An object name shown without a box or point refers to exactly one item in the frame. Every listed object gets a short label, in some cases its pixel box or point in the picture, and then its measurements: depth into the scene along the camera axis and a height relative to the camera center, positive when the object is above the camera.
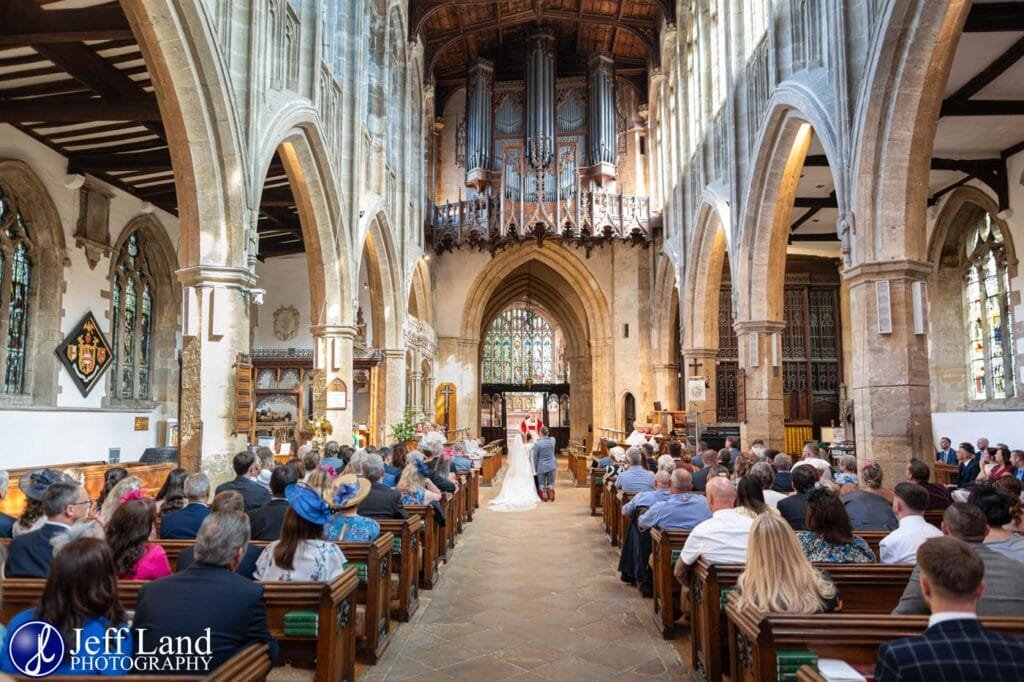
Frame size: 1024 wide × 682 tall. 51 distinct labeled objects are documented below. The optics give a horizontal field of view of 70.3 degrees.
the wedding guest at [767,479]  5.72 -0.70
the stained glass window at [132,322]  13.60 +1.46
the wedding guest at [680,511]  5.45 -0.90
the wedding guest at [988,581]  2.74 -0.74
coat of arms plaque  11.78 +0.74
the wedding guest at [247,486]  5.29 -0.66
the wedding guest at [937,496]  5.74 -0.84
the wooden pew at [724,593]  3.62 -1.06
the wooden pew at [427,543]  6.57 -1.36
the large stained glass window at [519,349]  30.12 +1.87
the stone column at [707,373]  15.95 +0.42
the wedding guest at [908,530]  3.88 -0.76
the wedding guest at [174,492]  5.04 -0.67
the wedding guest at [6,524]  4.41 -0.76
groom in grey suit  13.32 -1.36
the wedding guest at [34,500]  3.77 -0.55
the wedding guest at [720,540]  4.16 -0.86
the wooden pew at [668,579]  5.11 -1.33
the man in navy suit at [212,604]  2.49 -0.72
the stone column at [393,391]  15.99 +0.08
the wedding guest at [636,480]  8.15 -0.99
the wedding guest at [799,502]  4.86 -0.75
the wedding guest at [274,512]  4.55 -0.73
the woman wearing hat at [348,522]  4.86 -0.86
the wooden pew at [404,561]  5.50 -1.28
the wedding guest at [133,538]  3.35 -0.65
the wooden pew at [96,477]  7.77 -1.03
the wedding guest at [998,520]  3.18 -0.58
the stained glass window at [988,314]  12.92 +1.37
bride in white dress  12.44 -1.63
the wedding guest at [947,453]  11.90 -1.06
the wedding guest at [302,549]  3.64 -0.78
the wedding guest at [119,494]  4.44 -0.59
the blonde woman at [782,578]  2.92 -0.76
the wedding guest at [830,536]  3.73 -0.75
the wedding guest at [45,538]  3.51 -0.68
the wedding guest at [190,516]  4.51 -0.74
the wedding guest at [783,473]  6.52 -0.75
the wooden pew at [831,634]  2.66 -0.91
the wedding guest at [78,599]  2.19 -0.61
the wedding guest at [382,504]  5.82 -0.87
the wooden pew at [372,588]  4.48 -1.22
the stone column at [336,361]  11.83 +0.56
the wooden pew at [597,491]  11.44 -1.55
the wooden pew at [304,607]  3.25 -0.99
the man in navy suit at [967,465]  9.80 -1.04
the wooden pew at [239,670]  2.19 -0.89
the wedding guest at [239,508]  3.70 -0.60
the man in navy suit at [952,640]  1.82 -0.64
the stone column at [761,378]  11.61 +0.21
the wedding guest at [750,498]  4.32 -0.64
